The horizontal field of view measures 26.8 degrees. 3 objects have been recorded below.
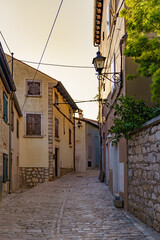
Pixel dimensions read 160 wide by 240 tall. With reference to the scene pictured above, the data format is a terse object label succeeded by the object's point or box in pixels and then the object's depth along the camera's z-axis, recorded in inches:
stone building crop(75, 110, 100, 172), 1355.8
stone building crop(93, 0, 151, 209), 353.1
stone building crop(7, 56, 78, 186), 840.9
